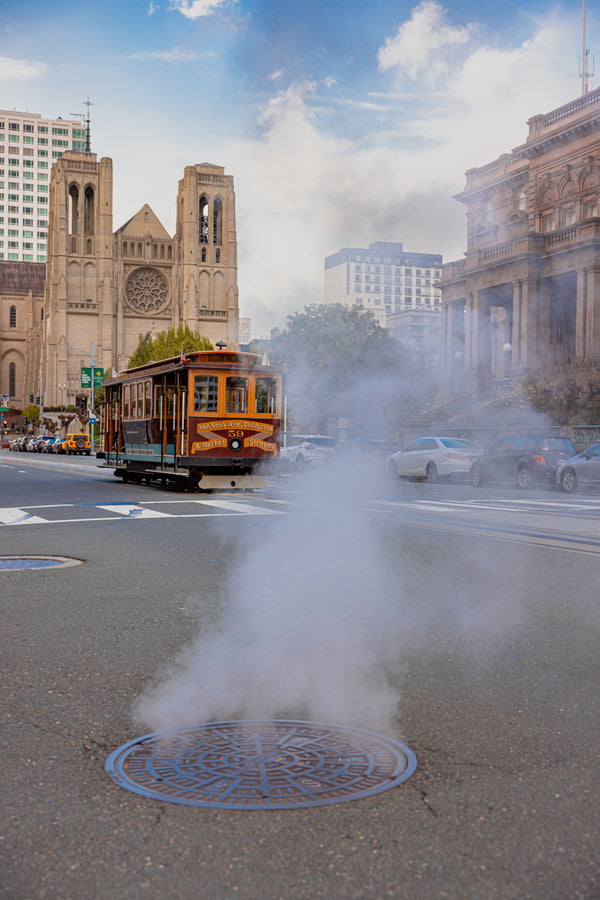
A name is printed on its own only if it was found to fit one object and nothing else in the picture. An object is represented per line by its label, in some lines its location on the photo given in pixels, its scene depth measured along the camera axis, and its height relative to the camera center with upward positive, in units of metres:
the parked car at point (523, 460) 22.61 -0.79
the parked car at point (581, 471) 22.23 -1.05
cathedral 110.88 +19.11
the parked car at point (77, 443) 72.68 -1.33
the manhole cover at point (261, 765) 3.33 -1.40
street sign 81.00 +4.96
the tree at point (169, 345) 85.81 +8.50
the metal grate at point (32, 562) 9.33 -1.49
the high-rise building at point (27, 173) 177.38 +52.02
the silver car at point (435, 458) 23.55 -0.81
